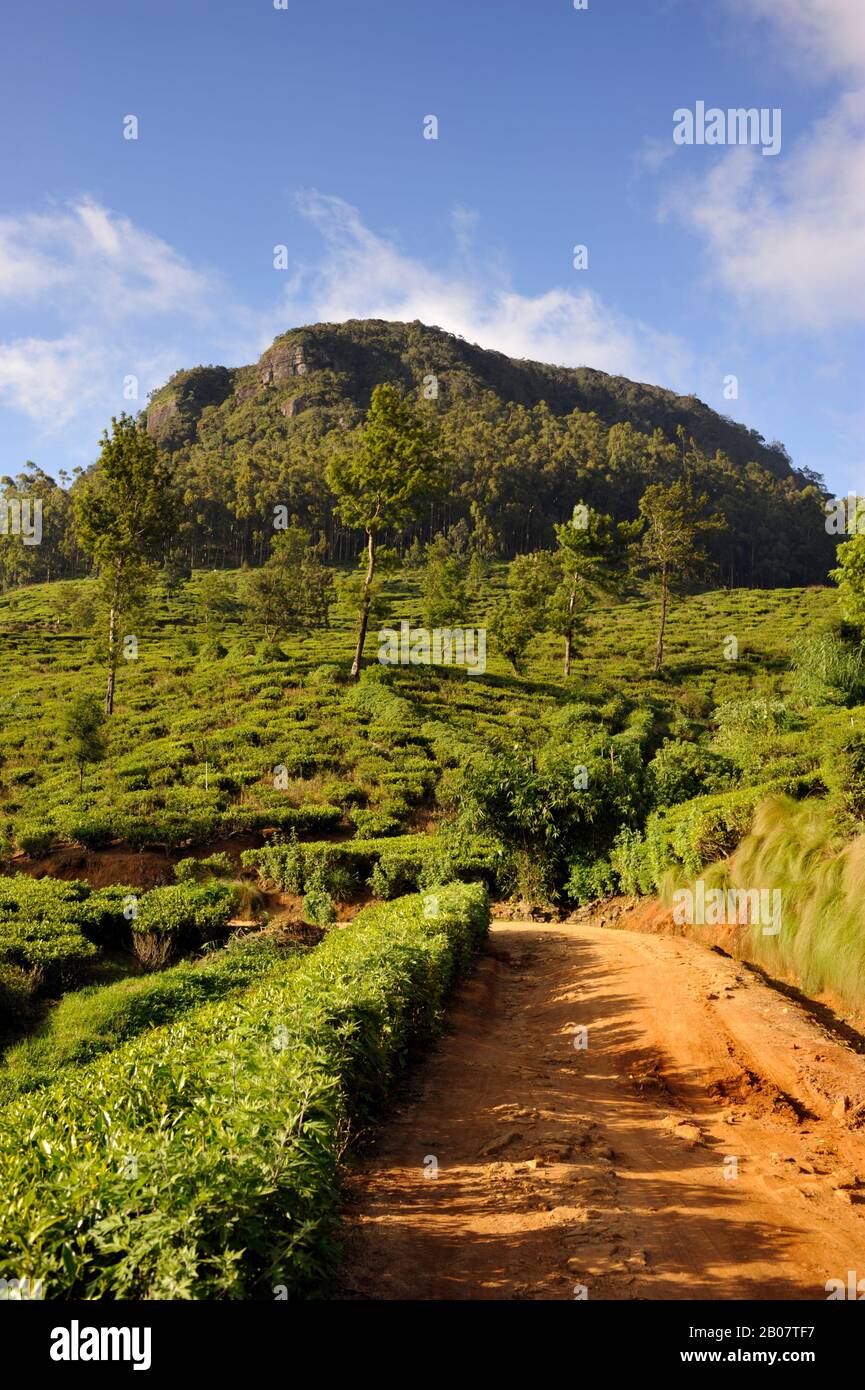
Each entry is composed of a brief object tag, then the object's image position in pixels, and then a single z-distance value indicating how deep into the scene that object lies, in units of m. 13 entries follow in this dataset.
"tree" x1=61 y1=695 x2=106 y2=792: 27.00
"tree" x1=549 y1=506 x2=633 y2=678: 44.41
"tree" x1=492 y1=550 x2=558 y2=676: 44.66
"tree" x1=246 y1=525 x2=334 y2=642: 53.84
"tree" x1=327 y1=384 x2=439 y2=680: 39.66
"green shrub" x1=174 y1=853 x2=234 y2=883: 19.59
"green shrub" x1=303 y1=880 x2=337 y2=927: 17.44
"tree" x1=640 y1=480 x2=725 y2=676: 49.75
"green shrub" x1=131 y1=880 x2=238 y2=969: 14.16
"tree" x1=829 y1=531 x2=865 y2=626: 28.52
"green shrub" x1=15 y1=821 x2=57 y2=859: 20.45
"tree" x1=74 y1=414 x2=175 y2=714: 37.94
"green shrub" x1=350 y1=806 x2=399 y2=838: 22.78
